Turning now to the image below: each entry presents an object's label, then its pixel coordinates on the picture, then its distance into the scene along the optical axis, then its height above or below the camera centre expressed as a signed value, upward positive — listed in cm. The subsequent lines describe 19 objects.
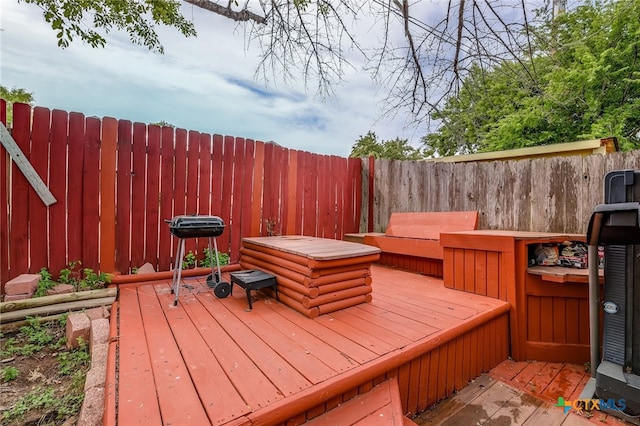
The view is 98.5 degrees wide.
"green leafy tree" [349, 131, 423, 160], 1530 +379
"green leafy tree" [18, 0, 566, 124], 236 +163
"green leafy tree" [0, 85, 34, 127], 707 +319
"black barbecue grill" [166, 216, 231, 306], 249 -17
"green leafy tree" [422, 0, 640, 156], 785 +354
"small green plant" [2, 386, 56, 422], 136 -100
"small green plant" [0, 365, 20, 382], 166 -100
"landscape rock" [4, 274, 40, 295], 248 -67
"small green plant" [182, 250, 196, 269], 351 -63
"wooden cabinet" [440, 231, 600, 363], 245 -79
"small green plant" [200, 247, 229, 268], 365 -64
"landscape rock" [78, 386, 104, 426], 116 -88
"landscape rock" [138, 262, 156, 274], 324 -68
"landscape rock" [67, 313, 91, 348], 206 -90
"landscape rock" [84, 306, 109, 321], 231 -87
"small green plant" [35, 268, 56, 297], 260 -70
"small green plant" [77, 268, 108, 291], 282 -73
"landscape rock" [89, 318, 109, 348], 186 -86
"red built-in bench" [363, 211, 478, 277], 369 -38
